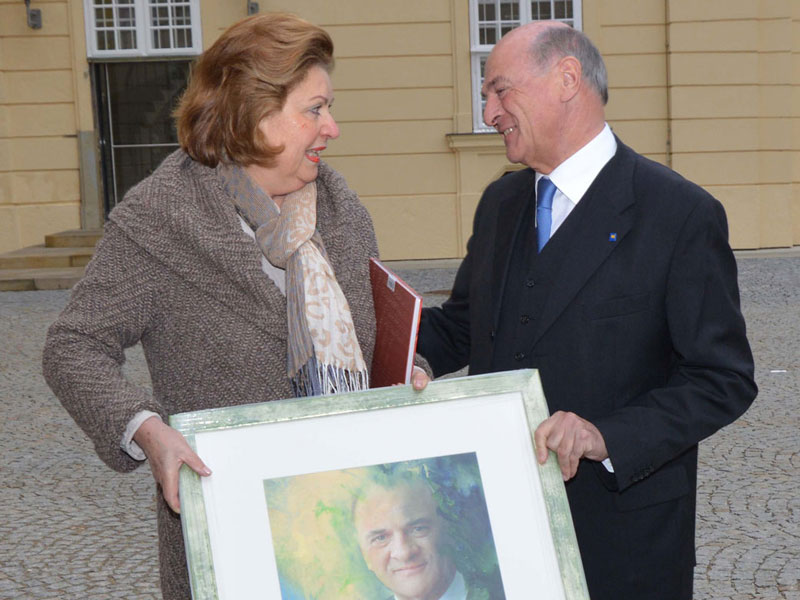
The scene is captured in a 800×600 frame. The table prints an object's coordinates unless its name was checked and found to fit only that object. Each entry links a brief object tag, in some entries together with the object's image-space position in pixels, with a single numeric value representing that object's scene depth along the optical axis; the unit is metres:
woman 2.16
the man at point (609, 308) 2.20
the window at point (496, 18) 14.77
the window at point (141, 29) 14.60
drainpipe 14.62
